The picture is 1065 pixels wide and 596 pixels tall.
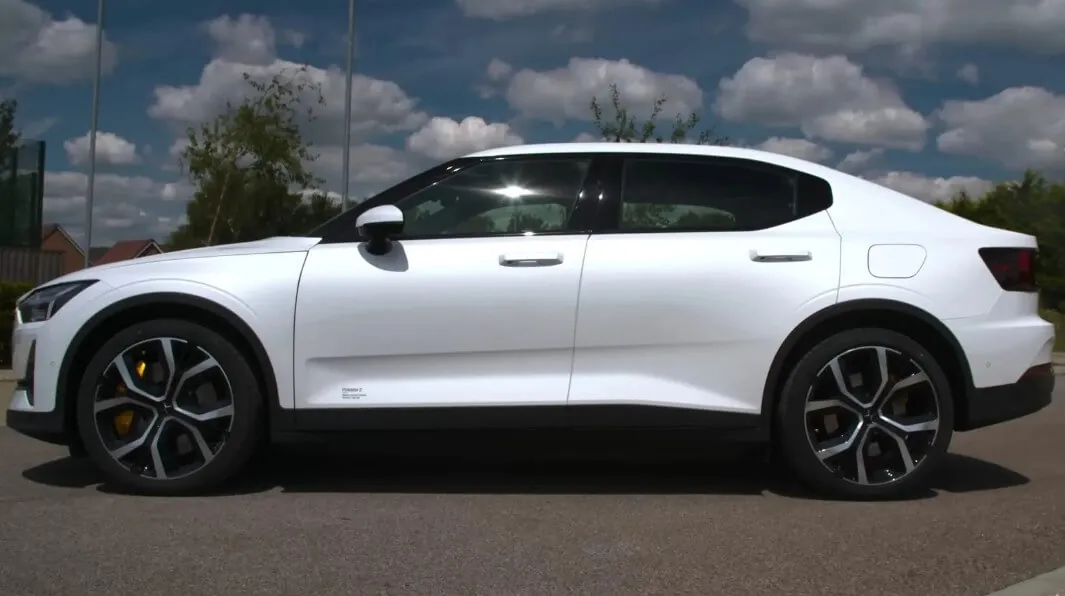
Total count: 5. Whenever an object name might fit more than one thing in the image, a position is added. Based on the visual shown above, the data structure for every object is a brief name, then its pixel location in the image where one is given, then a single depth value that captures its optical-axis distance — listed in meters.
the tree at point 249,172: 25.27
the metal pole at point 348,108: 18.67
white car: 4.81
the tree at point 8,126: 21.44
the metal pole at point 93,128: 18.91
